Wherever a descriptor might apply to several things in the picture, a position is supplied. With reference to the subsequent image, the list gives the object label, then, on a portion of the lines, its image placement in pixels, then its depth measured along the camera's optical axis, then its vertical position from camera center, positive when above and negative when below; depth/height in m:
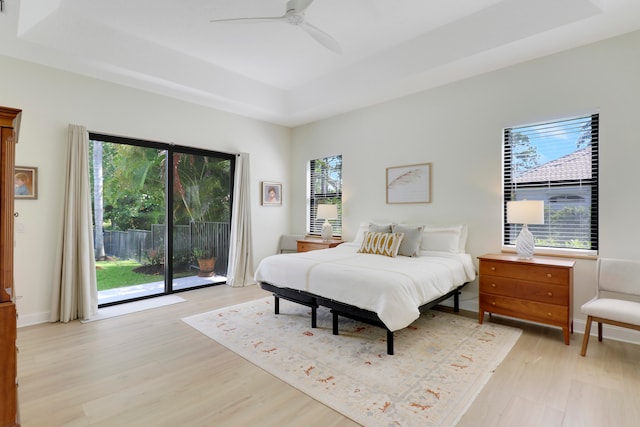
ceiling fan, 2.62 +1.71
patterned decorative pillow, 3.79 -0.39
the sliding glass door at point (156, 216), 4.12 -0.08
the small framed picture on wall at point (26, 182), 3.40 +0.30
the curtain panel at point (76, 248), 3.59 -0.44
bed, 2.64 -0.64
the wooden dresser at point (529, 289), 2.93 -0.76
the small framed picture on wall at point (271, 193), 5.82 +0.34
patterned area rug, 2.03 -1.23
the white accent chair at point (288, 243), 5.85 -0.60
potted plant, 5.08 -0.81
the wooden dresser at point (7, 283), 1.41 -0.34
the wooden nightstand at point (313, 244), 5.02 -0.53
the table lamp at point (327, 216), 5.23 -0.07
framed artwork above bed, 4.45 +0.42
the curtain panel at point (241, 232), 5.27 -0.35
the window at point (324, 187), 5.61 +0.45
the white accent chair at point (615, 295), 2.49 -0.76
